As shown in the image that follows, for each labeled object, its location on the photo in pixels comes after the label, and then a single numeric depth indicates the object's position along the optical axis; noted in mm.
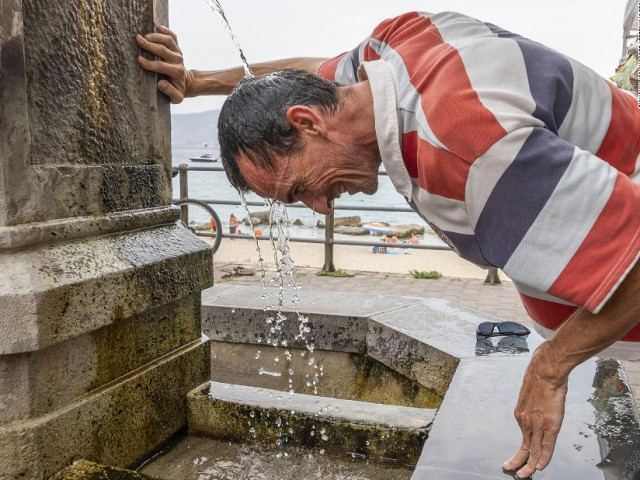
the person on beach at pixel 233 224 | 11320
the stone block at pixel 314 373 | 2927
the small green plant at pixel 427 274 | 7523
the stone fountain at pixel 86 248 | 1507
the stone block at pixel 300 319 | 3014
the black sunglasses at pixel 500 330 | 2637
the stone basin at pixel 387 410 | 1637
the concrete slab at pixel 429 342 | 2502
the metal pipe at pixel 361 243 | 6823
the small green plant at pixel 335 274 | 7281
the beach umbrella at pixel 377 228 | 14578
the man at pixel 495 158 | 1160
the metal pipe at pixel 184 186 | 7641
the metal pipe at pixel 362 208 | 6477
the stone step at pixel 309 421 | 1923
